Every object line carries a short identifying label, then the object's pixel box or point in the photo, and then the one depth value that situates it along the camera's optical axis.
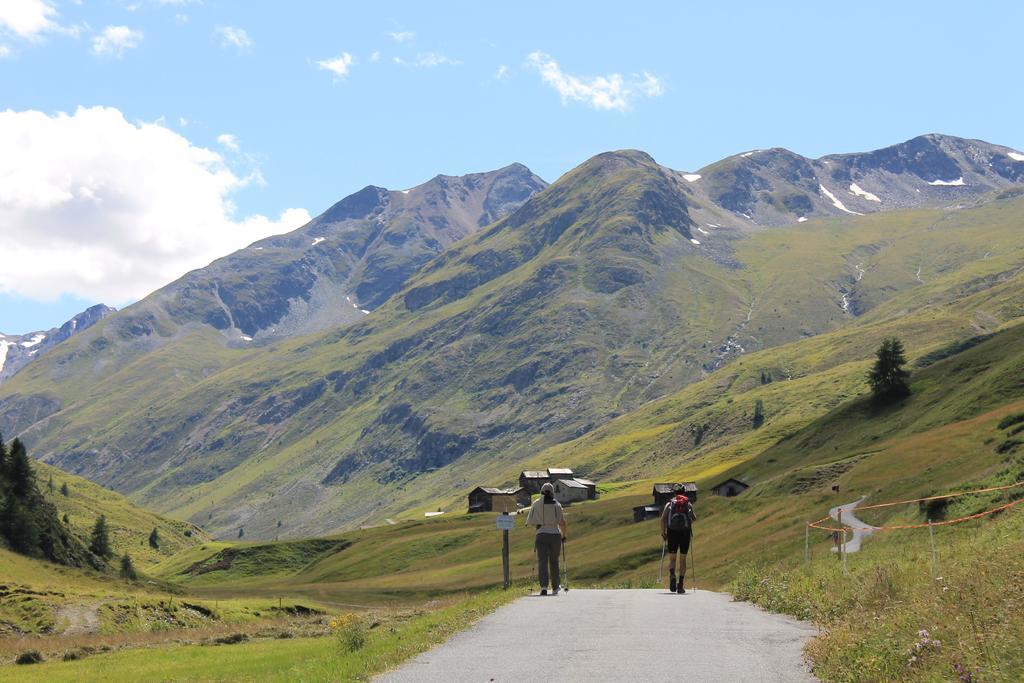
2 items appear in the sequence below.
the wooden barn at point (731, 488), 143.75
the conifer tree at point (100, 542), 157.62
